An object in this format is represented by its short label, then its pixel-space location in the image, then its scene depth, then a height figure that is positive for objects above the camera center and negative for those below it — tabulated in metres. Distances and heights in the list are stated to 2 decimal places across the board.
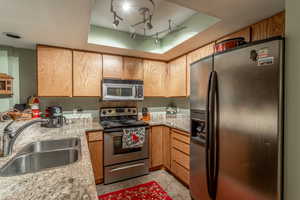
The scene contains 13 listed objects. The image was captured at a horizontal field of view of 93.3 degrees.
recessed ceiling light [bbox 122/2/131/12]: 1.67 +1.11
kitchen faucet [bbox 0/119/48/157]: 1.05 -0.31
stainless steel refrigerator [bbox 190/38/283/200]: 0.89 -0.17
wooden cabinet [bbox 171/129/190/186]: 2.04 -0.87
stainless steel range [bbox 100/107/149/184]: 2.19 -0.94
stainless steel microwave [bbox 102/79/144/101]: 2.40 +0.15
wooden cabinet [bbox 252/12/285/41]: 1.34 +0.72
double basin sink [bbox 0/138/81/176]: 1.09 -0.52
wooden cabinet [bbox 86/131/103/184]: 2.11 -0.81
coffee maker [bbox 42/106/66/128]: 2.09 -0.29
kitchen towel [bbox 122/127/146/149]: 2.26 -0.64
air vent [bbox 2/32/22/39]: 1.79 +0.81
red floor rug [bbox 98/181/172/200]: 1.91 -1.34
